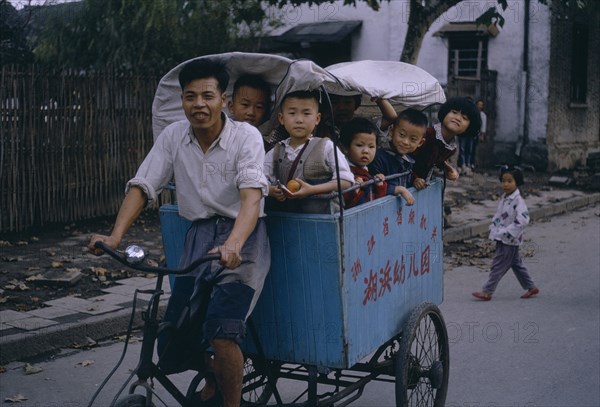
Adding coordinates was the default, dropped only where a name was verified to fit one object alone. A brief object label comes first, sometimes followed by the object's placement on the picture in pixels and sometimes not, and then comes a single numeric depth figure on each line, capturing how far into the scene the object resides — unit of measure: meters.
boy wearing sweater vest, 3.90
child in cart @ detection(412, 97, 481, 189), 5.10
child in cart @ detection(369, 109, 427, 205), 4.86
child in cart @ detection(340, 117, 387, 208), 4.44
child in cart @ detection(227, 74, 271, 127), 4.41
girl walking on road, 8.16
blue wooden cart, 3.73
